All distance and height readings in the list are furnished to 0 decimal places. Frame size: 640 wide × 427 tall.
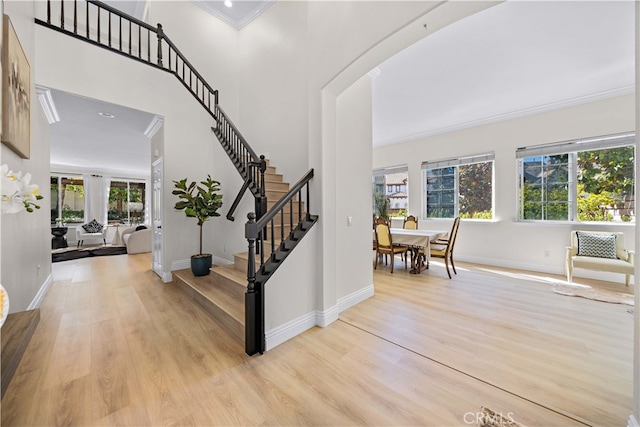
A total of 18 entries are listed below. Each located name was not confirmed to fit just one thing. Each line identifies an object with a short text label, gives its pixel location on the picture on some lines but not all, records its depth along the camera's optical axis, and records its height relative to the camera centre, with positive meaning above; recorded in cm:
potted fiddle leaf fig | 379 +9
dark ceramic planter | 378 -83
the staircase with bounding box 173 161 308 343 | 248 -101
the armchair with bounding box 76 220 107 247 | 852 -78
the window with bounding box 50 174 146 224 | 901 +50
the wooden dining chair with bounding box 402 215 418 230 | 579 -27
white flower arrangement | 78 +7
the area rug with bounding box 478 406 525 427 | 140 -123
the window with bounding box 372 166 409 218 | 676 +60
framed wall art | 177 +96
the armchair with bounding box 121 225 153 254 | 659 -82
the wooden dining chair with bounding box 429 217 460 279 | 430 -65
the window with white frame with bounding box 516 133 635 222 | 394 +58
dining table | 435 -54
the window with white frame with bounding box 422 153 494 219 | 535 +59
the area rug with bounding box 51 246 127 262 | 628 -116
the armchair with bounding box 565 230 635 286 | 351 -65
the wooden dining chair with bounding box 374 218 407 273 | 455 -58
